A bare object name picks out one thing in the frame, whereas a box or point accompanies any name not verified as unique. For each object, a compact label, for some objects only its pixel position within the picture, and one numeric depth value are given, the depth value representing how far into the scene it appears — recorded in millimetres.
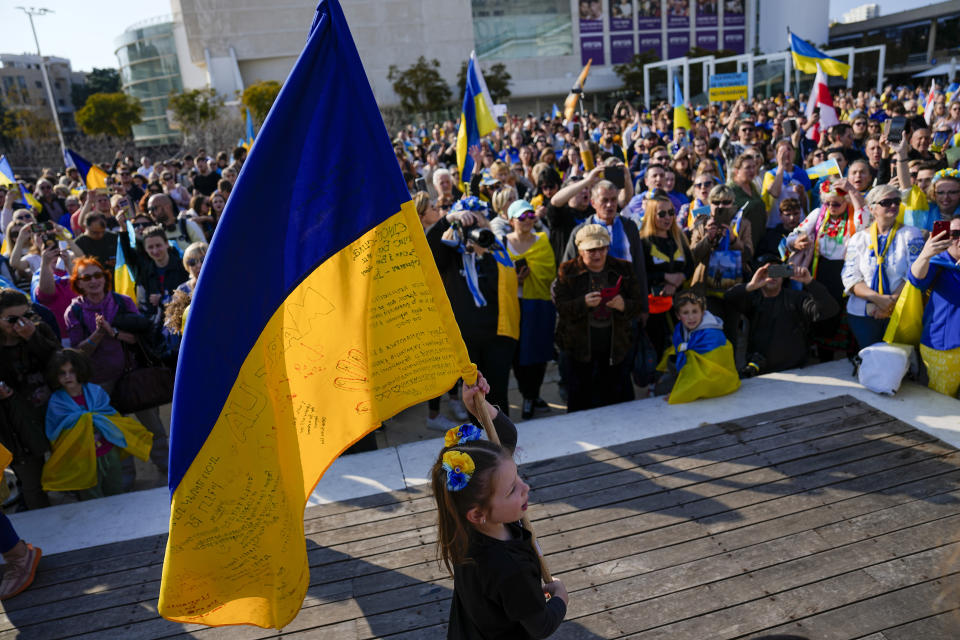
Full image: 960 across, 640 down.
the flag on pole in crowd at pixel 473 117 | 7398
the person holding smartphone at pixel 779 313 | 5078
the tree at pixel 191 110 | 40812
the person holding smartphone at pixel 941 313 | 4223
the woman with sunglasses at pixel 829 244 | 5398
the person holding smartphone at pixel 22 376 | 4082
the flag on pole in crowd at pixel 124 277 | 5887
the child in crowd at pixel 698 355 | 4629
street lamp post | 30995
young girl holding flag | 1947
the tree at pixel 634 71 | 50969
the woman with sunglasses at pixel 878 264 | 4578
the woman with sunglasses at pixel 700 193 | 5961
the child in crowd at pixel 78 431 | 4238
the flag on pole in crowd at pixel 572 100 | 10712
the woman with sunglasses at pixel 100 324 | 4738
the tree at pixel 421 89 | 48625
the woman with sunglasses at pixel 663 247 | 5375
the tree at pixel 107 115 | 41562
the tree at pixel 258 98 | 39150
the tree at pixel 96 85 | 65375
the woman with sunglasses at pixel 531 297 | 5398
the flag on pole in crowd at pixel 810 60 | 11258
